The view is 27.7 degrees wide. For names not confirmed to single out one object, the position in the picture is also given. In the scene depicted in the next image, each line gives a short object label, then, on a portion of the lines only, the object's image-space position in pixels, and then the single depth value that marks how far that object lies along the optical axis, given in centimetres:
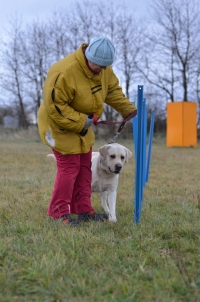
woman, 370
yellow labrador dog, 439
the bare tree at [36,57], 2666
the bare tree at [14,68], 2698
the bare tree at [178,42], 2384
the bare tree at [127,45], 2453
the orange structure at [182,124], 1850
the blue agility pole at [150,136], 665
